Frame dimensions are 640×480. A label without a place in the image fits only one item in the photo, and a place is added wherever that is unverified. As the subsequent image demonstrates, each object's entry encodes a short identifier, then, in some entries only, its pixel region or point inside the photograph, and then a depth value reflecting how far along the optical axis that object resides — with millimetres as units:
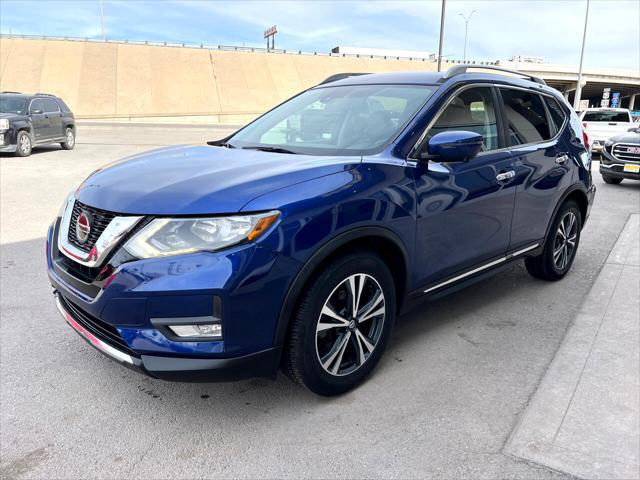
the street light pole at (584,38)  39372
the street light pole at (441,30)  22159
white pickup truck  17272
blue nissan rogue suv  2359
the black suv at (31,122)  13008
